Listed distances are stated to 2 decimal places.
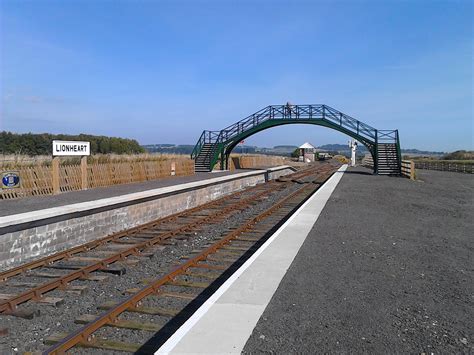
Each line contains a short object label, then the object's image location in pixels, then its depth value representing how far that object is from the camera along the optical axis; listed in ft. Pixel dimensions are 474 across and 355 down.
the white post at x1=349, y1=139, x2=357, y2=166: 176.92
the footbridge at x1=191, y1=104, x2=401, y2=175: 113.60
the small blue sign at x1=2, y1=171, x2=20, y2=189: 50.75
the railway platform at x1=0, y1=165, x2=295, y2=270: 30.25
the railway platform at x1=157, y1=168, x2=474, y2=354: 14.34
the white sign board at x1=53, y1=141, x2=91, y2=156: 54.49
